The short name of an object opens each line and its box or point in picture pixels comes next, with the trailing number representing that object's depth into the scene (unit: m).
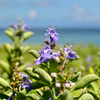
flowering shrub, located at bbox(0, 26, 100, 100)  1.35
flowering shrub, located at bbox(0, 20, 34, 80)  3.76
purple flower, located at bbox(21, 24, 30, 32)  3.79
